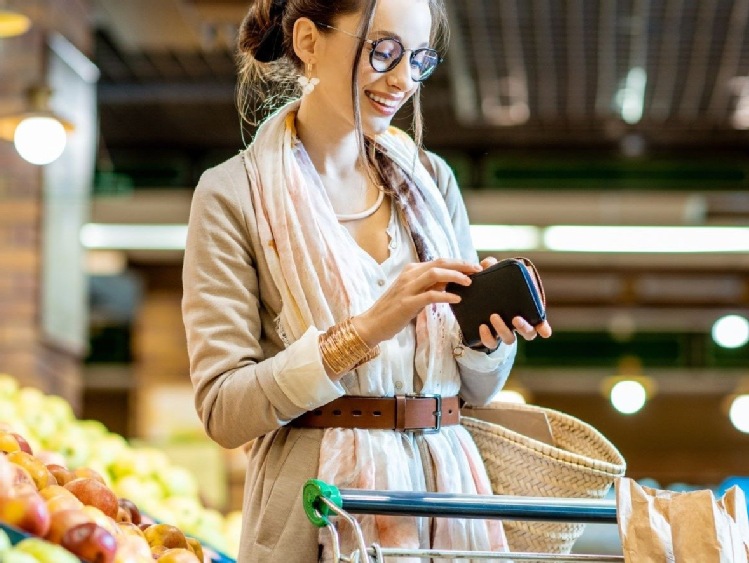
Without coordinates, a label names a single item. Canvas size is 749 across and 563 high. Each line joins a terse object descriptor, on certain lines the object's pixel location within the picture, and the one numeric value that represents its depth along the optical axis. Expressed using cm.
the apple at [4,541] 245
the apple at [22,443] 317
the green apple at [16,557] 242
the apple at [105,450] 453
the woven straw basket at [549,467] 282
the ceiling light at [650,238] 1196
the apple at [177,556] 285
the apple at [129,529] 287
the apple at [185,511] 431
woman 271
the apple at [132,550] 264
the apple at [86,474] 311
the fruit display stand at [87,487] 262
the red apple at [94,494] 295
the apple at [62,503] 268
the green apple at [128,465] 460
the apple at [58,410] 515
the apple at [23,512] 259
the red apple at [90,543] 260
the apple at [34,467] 291
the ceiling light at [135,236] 1255
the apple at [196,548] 300
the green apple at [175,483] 466
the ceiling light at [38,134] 650
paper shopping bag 255
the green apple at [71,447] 439
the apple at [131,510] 320
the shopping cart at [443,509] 256
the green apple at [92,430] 510
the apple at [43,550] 247
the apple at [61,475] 305
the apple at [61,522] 263
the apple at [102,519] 273
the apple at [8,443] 308
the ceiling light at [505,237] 1157
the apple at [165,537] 299
